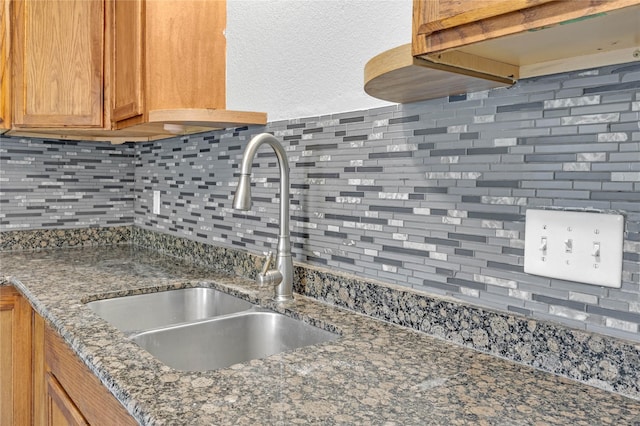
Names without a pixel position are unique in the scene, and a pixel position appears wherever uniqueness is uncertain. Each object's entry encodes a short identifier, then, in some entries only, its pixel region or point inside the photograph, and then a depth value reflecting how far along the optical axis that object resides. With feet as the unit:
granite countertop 2.30
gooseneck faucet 4.22
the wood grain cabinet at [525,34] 1.90
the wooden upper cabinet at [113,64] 5.42
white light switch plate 2.56
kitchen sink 3.87
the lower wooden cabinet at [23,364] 4.56
